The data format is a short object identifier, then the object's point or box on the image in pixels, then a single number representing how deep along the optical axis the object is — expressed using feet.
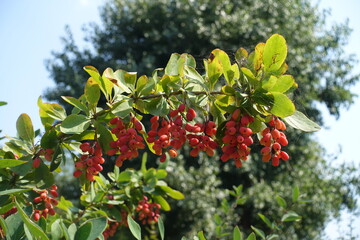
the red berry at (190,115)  1.75
